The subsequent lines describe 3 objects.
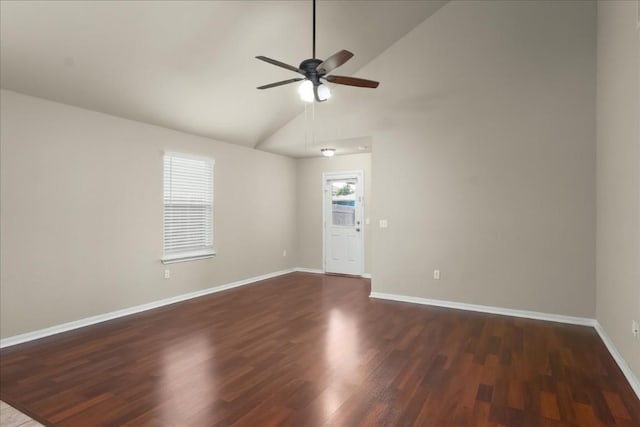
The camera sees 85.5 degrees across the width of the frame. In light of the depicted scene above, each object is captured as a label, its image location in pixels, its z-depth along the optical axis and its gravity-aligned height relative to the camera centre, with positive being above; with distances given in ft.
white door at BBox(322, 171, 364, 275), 22.81 -0.58
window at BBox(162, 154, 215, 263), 16.43 +0.29
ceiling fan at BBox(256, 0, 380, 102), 9.53 +4.09
